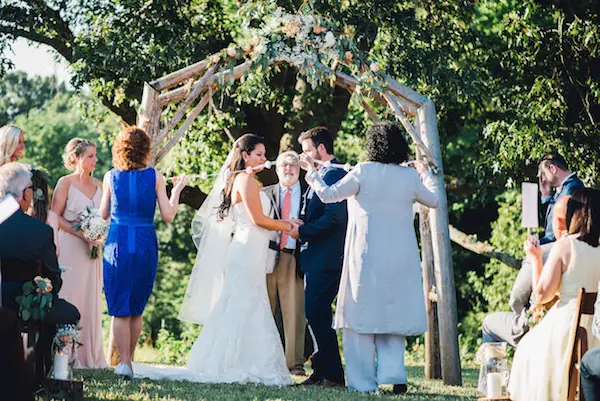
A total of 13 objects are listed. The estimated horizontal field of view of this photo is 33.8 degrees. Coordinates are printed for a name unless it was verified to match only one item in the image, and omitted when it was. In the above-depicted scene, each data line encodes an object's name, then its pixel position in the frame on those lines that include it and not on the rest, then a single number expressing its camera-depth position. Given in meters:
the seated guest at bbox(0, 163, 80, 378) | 5.84
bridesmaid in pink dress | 8.76
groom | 7.83
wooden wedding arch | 8.40
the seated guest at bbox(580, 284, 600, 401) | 5.23
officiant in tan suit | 8.63
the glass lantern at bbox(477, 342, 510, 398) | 6.36
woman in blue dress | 7.39
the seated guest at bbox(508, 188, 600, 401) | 5.89
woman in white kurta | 7.13
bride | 7.80
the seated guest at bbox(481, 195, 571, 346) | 6.68
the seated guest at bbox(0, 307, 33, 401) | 4.89
